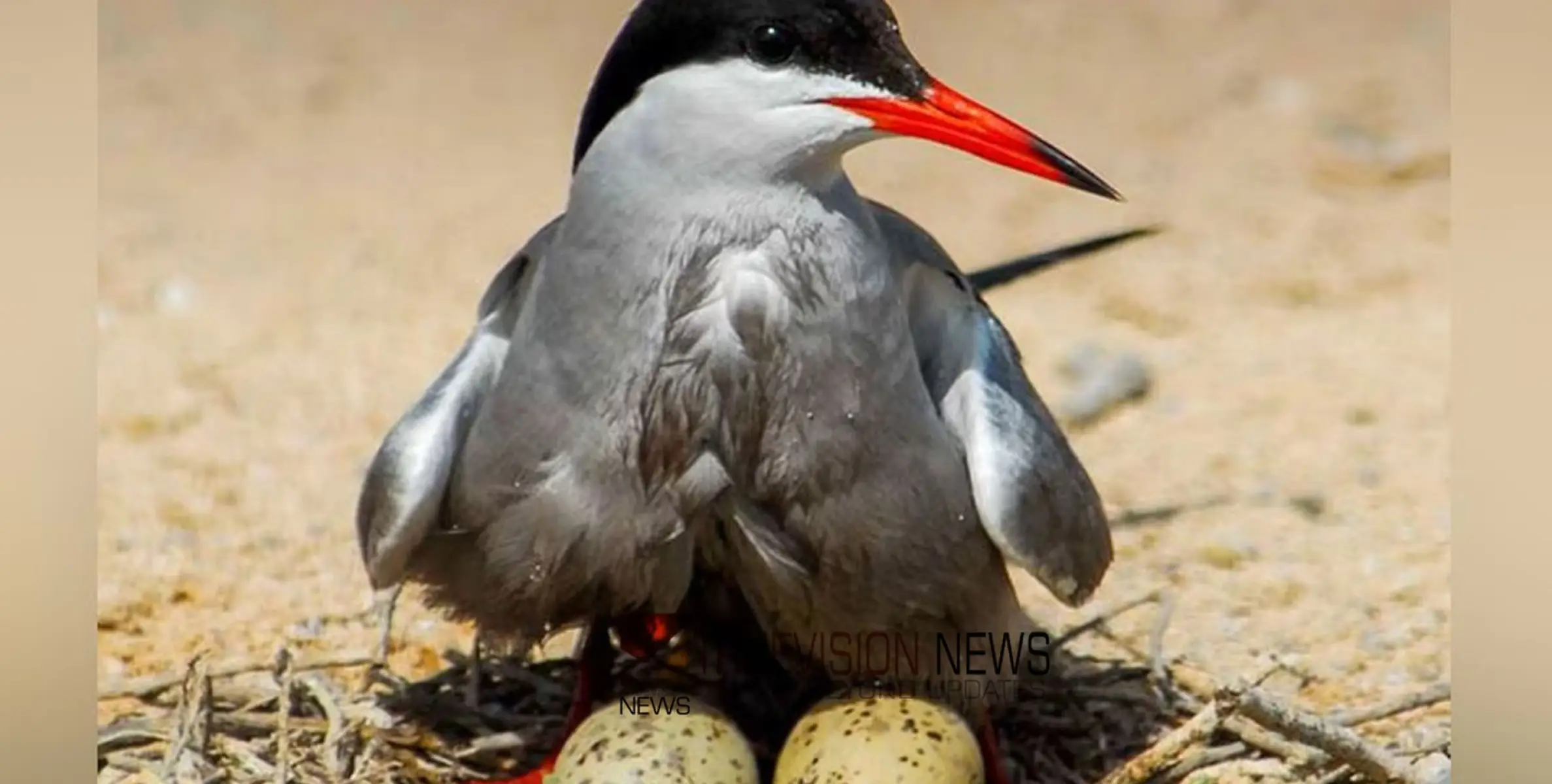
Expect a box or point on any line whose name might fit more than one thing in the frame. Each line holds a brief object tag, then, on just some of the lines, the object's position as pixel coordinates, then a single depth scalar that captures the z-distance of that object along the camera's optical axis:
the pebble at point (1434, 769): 5.27
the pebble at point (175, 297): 8.19
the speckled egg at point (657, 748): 4.72
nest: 5.30
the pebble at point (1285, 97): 9.75
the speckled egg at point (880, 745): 4.70
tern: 4.58
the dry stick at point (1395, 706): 5.67
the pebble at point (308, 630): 6.28
